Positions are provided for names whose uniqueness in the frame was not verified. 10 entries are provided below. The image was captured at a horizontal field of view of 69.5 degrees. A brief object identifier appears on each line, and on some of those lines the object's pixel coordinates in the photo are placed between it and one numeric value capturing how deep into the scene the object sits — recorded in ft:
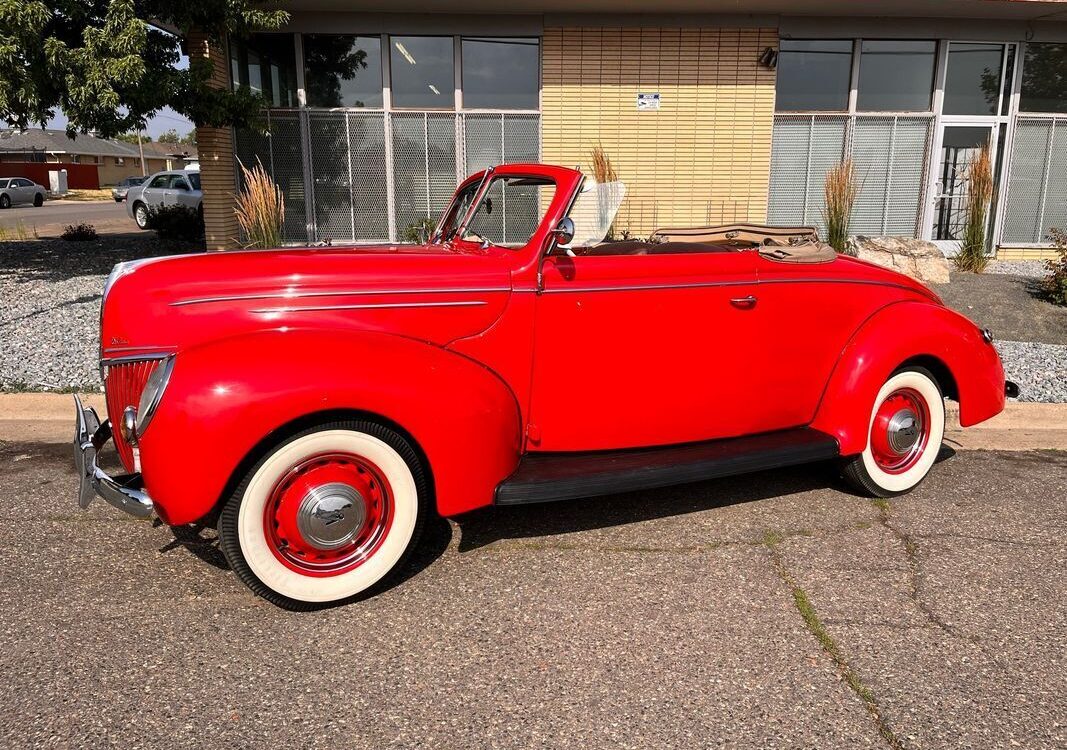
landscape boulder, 32.63
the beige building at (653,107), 38.68
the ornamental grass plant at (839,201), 34.96
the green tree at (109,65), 27.58
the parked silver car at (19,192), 124.98
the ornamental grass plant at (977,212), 35.22
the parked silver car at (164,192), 73.46
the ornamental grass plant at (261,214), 32.37
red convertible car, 9.34
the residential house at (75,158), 187.73
